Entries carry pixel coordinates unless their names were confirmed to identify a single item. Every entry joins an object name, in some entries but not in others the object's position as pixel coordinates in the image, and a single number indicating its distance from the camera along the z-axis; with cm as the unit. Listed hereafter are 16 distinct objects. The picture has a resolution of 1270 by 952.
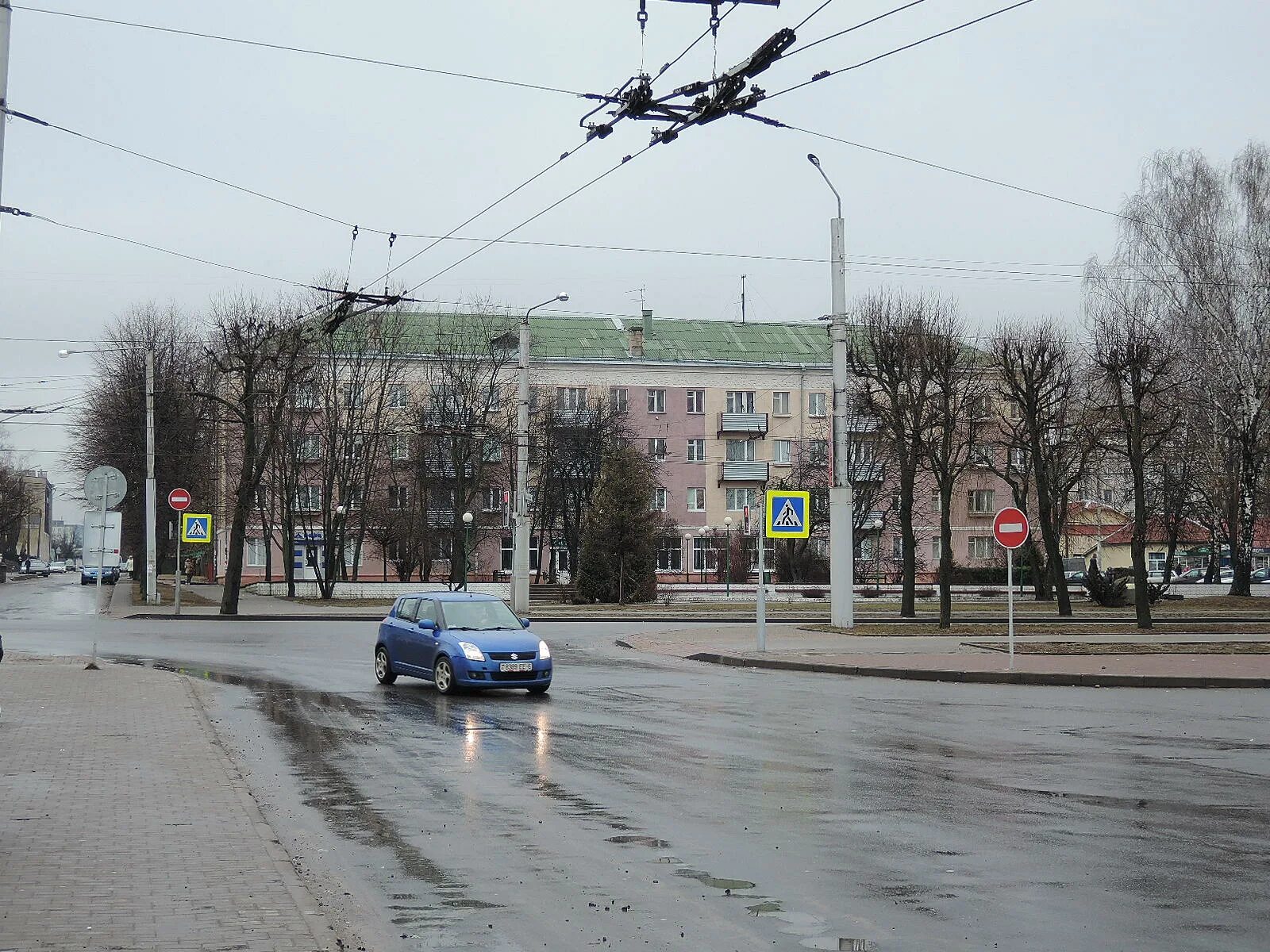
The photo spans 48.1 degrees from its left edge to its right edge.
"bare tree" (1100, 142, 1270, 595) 5278
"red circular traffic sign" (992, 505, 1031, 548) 2394
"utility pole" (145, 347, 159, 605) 4722
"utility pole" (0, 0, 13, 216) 1413
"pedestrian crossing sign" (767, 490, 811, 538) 2939
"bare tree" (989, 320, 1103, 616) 4788
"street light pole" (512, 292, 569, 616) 4291
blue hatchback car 2030
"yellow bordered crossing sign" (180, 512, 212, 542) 4359
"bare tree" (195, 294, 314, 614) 4622
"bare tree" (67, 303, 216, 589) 6400
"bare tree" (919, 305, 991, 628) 4253
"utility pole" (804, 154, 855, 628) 3353
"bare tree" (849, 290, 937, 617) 4469
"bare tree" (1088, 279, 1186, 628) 3962
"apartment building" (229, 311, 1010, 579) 8550
